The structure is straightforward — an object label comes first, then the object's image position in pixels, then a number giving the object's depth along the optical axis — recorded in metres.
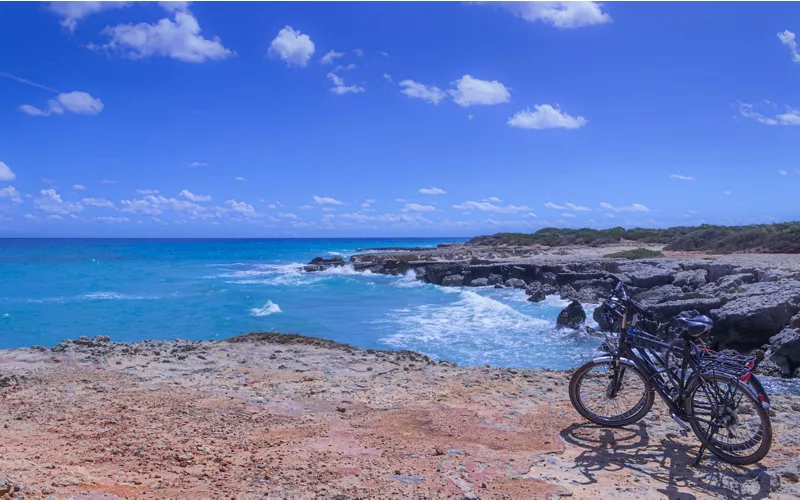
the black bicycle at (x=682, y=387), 4.80
